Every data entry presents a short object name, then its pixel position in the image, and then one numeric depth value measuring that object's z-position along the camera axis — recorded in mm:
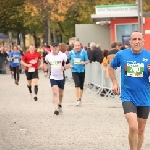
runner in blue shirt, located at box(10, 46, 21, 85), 31578
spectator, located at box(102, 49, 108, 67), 23805
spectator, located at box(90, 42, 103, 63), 27656
